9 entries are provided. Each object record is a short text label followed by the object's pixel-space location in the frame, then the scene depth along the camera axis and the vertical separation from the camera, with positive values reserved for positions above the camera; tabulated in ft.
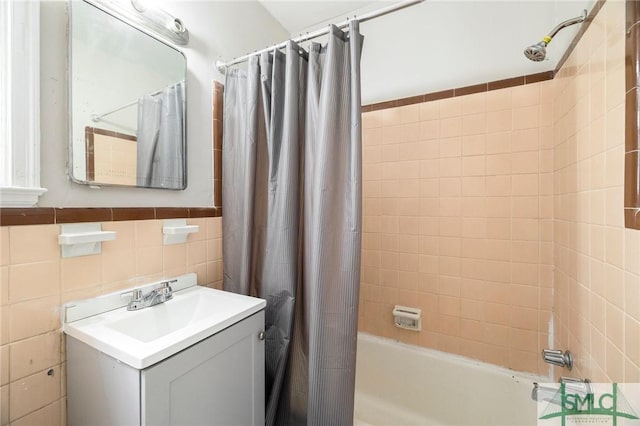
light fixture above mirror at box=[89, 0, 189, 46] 3.27 +2.62
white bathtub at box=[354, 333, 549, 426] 4.55 -3.37
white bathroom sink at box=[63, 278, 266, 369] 2.30 -1.21
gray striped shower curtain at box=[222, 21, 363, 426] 3.42 -0.02
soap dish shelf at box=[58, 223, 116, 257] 2.74 -0.27
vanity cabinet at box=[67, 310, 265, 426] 2.24 -1.68
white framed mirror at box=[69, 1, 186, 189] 2.95 +1.38
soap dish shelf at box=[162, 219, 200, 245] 3.74 -0.27
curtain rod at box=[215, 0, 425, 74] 3.15 +2.49
